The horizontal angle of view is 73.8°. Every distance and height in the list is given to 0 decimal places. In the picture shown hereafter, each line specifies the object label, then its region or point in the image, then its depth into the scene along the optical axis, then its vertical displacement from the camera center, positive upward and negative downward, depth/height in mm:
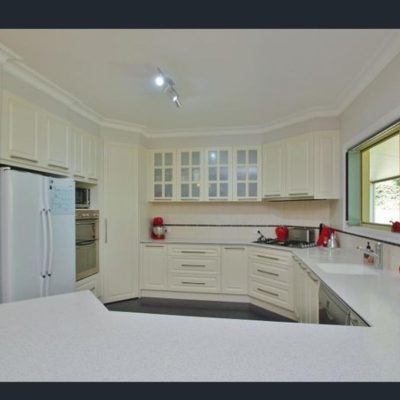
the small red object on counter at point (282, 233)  3637 -450
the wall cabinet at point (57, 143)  2598 +568
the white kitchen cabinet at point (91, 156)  3225 +542
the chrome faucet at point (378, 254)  2055 -417
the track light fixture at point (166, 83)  2271 +1032
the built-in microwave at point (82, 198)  3219 +12
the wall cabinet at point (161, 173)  4098 +407
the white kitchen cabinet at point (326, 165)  3154 +420
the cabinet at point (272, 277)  3045 -943
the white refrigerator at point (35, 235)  1997 -306
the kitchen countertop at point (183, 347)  749 -493
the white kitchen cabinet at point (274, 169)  3559 +424
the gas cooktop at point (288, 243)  3264 -555
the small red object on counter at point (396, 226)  2094 -203
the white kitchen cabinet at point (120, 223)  3527 -330
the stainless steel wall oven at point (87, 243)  3074 -532
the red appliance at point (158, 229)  4065 -457
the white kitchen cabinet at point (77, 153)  2969 +523
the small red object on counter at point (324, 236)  3274 -444
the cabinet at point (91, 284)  3033 -1018
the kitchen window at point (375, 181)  2324 +200
